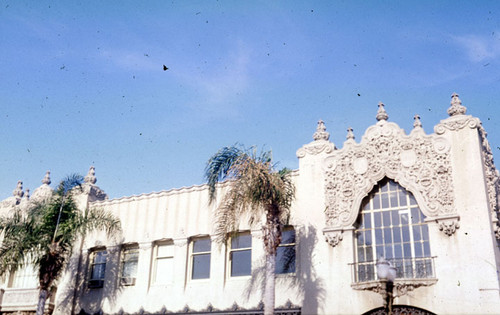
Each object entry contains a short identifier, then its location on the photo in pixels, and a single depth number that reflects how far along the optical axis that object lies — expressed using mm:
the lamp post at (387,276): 15141
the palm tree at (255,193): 19219
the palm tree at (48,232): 23984
